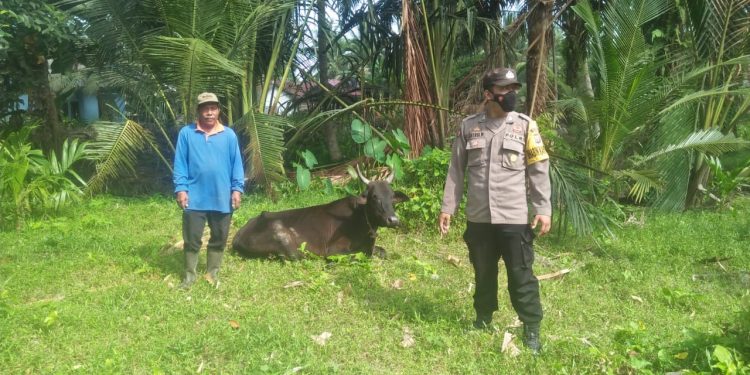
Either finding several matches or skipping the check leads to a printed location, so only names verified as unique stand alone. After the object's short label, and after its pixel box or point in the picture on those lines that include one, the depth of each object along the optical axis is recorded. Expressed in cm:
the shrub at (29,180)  762
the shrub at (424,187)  773
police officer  411
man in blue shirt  536
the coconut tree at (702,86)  742
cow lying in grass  663
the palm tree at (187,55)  798
